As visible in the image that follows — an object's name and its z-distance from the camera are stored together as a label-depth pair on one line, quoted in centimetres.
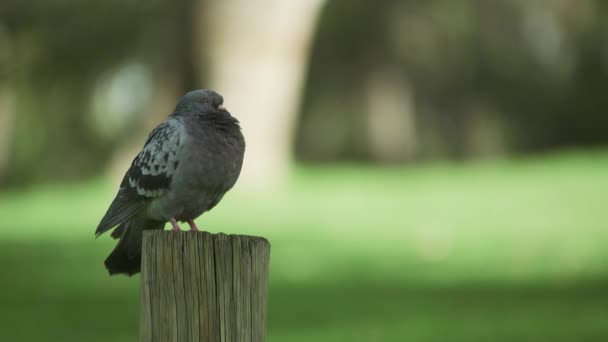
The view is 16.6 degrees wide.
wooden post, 620
